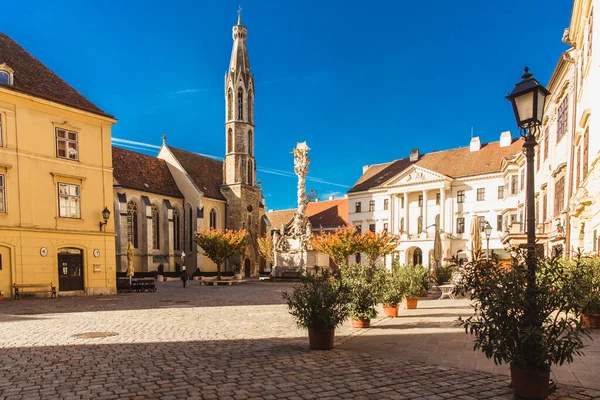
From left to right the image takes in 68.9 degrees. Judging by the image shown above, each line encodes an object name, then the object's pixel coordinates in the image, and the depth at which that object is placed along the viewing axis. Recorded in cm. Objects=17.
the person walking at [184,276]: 2969
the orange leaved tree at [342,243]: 2769
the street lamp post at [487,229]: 2252
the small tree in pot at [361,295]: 989
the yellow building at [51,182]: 1928
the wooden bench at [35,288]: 1911
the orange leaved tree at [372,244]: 2756
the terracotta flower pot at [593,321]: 956
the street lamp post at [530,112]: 579
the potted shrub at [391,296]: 1212
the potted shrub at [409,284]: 1367
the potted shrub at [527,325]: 489
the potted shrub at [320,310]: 804
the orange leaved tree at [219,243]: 3566
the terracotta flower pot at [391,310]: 1234
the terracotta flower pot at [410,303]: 1420
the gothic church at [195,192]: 4409
